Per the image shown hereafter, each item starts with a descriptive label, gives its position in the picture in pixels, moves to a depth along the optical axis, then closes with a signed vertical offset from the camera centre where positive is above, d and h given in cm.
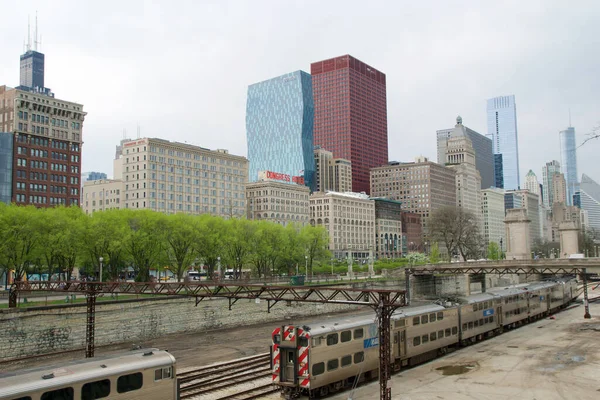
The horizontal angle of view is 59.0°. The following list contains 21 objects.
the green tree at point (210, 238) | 8781 +128
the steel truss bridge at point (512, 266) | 6966 -403
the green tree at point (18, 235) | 6494 +175
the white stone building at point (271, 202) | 18425 +1515
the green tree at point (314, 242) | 11966 +39
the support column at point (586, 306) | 6812 -888
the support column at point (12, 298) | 4719 -438
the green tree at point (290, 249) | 11012 -106
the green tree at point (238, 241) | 9525 +74
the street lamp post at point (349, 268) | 11814 -565
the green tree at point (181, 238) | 8331 +130
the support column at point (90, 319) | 3641 -498
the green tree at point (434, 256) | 15195 -422
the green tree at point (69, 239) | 6888 +122
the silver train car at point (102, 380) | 2048 -540
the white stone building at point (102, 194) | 16025 +1667
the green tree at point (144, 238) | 7850 +131
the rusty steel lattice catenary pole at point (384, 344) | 2623 -516
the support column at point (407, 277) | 9788 -651
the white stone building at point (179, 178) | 15012 +2024
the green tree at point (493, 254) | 19440 -509
